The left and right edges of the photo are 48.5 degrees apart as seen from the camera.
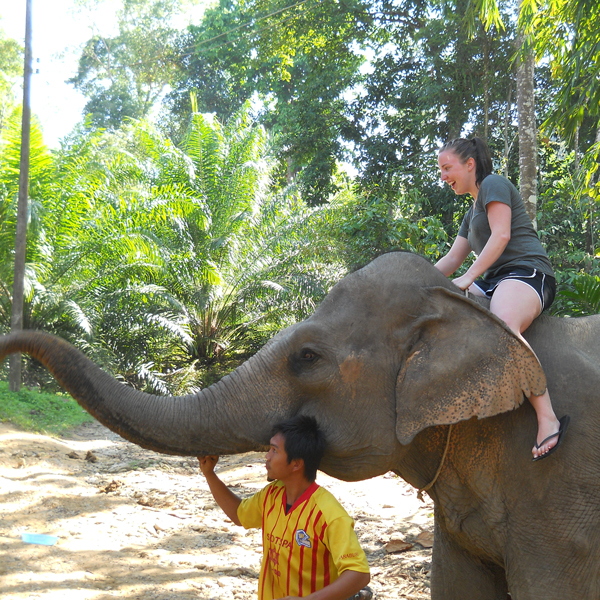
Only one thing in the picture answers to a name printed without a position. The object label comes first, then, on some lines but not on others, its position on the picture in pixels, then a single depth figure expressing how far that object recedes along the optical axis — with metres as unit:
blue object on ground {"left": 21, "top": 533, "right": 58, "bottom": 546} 4.56
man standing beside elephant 2.29
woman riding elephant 2.68
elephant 2.40
